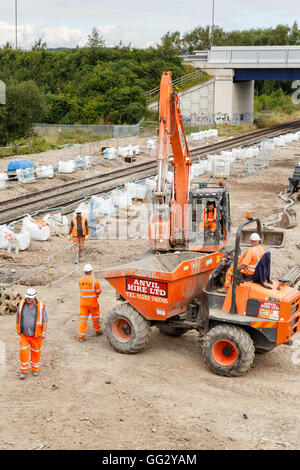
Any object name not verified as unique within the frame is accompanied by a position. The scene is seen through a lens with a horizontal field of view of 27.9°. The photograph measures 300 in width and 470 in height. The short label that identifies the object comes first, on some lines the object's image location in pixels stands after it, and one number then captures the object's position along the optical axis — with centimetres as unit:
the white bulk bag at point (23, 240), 1695
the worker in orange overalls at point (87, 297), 1061
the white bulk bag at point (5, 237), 1697
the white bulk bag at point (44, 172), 2888
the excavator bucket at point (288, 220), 1956
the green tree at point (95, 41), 6906
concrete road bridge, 5400
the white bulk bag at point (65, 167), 3028
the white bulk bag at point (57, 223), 1914
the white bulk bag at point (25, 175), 2755
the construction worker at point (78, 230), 1611
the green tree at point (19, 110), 4225
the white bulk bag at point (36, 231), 1795
